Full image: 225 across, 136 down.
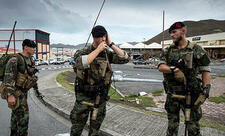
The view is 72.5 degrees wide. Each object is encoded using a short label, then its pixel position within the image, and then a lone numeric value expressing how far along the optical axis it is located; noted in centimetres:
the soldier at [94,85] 214
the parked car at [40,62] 2560
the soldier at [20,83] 239
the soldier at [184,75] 224
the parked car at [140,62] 3085
